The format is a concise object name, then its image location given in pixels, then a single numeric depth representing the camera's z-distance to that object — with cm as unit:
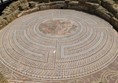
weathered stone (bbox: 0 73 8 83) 351
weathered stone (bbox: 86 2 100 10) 597
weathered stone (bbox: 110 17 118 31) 527
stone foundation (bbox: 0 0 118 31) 555
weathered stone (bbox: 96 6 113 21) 558
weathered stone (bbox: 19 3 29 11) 615
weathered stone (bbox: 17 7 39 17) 606
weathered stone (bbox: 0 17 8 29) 545
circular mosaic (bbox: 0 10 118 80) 400
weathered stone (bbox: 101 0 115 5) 573
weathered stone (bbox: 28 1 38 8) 626
